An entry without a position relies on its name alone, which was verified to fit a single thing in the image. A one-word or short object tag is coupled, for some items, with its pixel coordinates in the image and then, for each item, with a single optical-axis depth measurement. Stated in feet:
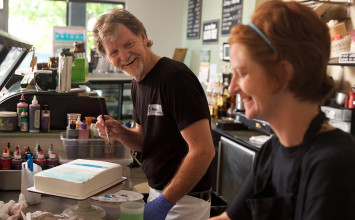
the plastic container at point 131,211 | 5.50
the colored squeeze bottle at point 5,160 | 7.66
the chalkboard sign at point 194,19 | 21.99
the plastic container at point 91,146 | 8.15
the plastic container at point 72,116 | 8.93
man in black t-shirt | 6.09
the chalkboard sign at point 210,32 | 19.74
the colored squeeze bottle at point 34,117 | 8.72
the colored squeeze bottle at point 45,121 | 8.86
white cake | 5.85
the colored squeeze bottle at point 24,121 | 8.70
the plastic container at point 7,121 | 8.57
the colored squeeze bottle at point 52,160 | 7.91
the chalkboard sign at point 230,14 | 17.25
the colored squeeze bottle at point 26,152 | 7.91
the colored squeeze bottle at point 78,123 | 8.29
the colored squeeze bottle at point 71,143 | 8.14
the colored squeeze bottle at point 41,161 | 7.84
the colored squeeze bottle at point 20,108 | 8.76
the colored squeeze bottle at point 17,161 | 7.72
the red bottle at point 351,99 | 10.11
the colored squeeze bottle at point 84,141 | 8.19
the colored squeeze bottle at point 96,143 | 8.26
